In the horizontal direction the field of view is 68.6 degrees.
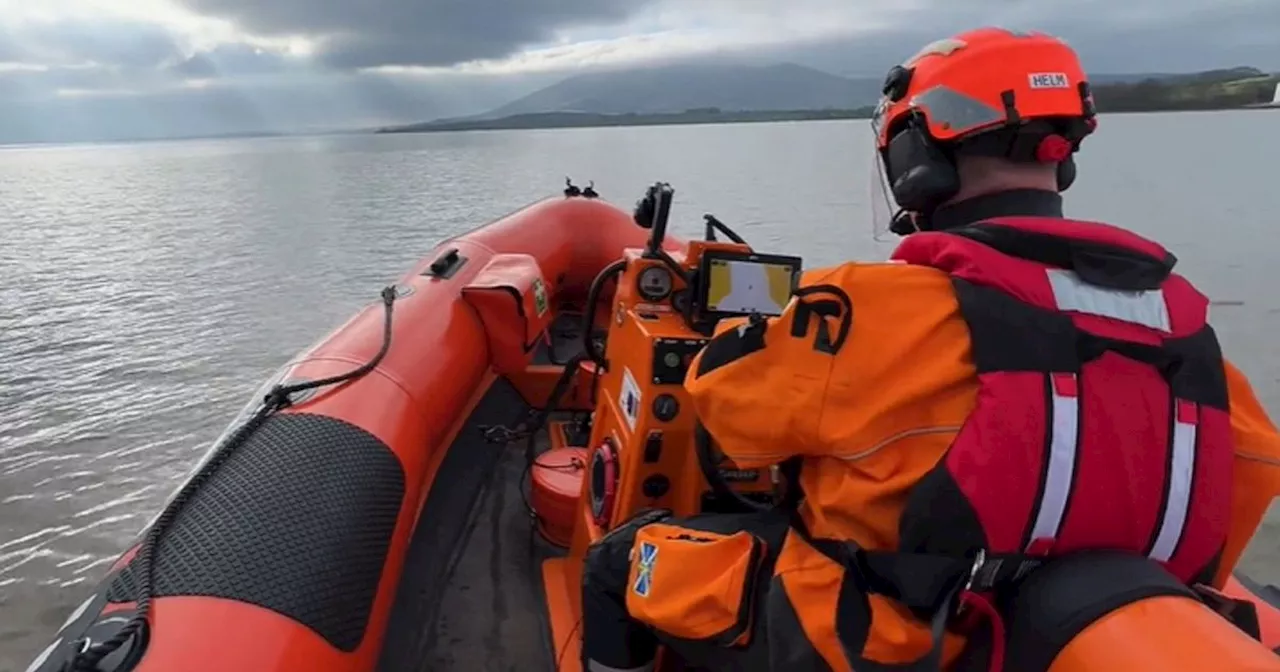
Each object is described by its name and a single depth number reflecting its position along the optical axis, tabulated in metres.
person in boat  1.03
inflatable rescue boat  1.50
